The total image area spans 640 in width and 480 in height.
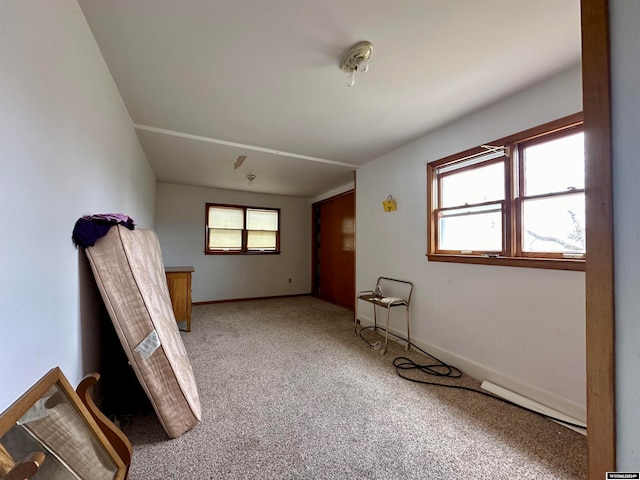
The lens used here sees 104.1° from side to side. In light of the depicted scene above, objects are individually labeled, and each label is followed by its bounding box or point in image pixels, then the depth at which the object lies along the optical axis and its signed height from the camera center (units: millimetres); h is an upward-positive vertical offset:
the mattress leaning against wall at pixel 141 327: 1351 -479
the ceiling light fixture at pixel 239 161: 3289 +1137
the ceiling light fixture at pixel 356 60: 1469 +1154
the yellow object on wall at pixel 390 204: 3108 +506
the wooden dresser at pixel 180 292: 3363 -674
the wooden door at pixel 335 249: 4703 -104
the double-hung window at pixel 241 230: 5148 +301
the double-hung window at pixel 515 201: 1742 +370
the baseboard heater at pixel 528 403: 1612 -1157
